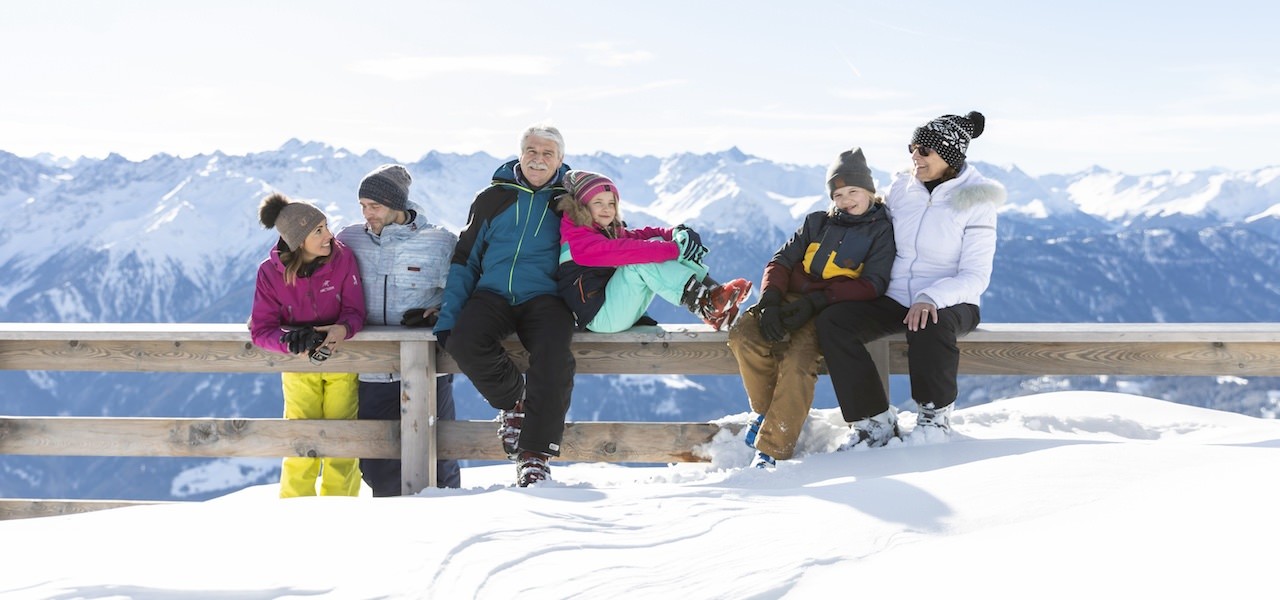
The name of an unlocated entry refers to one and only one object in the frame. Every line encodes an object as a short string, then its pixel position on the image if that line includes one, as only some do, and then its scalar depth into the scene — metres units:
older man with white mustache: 4.12
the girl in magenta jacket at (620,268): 4.33
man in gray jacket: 4.69
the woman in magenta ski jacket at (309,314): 4.38
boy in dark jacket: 4.18
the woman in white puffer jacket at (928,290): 4.15
